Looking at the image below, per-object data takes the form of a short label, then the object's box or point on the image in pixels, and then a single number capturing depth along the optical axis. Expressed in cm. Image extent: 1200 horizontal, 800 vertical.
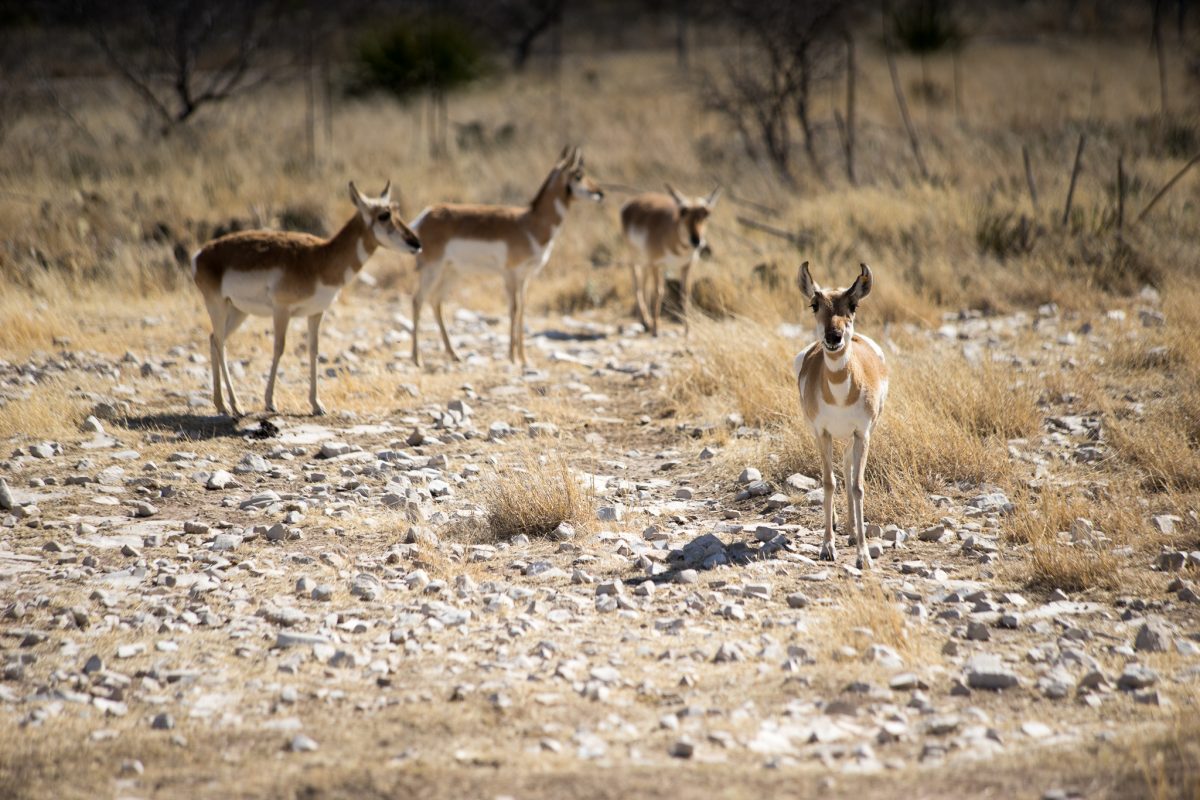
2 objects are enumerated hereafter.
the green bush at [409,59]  5503
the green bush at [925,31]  6197
